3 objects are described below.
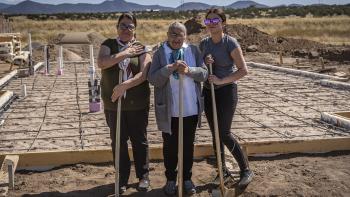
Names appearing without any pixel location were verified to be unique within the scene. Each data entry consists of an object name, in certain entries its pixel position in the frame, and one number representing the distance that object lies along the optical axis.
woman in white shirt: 3.44
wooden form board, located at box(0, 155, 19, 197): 3.86
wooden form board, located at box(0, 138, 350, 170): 4.49
